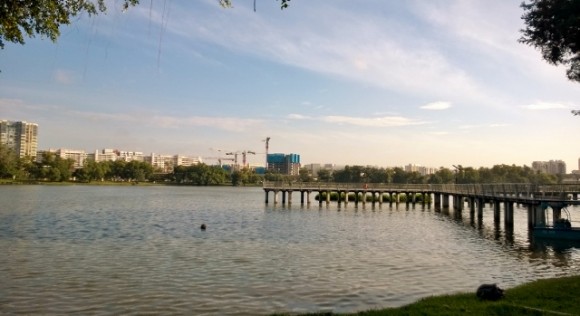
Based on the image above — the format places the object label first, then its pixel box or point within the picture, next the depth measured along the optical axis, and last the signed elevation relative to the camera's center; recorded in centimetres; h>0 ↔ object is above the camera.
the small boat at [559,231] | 3848 -347
